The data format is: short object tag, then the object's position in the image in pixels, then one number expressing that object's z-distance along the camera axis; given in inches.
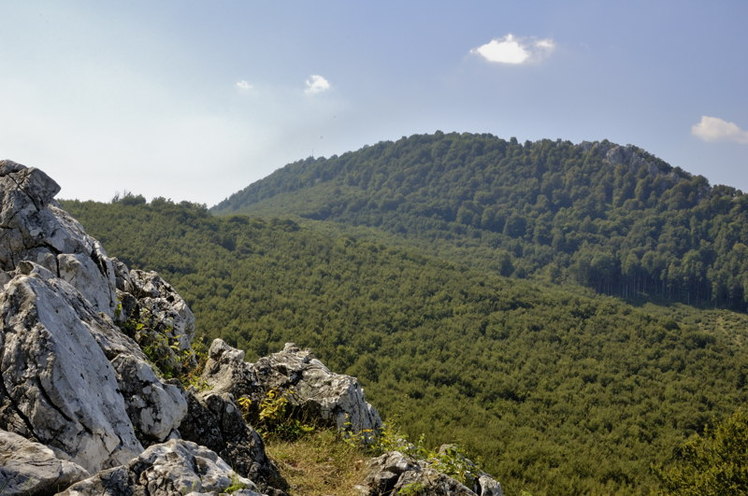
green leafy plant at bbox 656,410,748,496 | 834.8
